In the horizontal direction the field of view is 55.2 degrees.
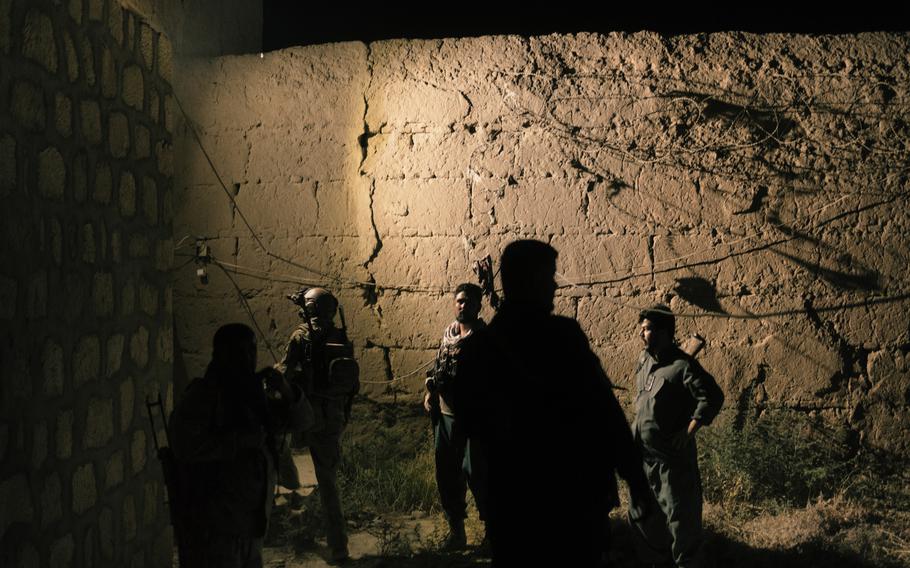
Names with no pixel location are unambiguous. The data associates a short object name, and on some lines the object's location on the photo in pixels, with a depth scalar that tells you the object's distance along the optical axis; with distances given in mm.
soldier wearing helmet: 5684
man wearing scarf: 5824
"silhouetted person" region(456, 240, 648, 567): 2984
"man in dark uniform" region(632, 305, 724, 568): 4957
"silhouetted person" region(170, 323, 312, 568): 3688
